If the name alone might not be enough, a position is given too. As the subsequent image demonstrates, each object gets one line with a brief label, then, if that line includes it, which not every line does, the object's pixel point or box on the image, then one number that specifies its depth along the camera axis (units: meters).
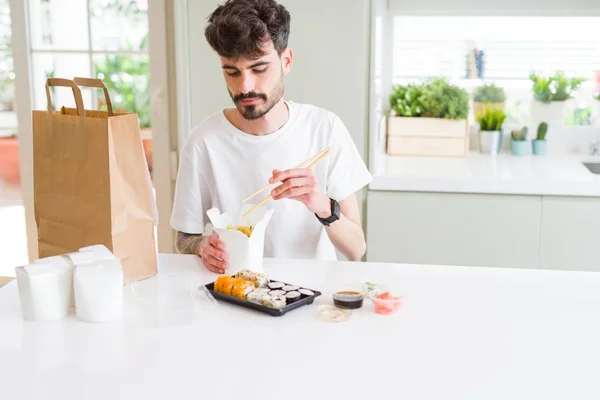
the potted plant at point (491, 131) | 3.39
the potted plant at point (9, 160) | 3.79
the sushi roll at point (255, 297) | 1.47
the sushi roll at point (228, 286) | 1.51
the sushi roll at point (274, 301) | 1.44
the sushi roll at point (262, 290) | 1.50
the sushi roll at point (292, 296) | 1.47
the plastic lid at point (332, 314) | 1.42
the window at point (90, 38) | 3.17
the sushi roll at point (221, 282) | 1.53
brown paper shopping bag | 1.54
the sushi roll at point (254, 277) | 1.55
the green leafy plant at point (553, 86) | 3.43
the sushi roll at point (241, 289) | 1.50
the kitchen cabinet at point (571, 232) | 2.72
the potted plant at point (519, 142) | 3.34
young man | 2.02
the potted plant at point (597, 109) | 3.50
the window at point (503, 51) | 3.46
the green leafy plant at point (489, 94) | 3.51
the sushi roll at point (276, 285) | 1.54
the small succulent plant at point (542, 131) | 3.34
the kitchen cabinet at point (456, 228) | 2.76
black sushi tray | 1.43
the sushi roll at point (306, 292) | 1.51
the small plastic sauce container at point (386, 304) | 1.46
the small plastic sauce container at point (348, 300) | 1.48
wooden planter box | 3.25
